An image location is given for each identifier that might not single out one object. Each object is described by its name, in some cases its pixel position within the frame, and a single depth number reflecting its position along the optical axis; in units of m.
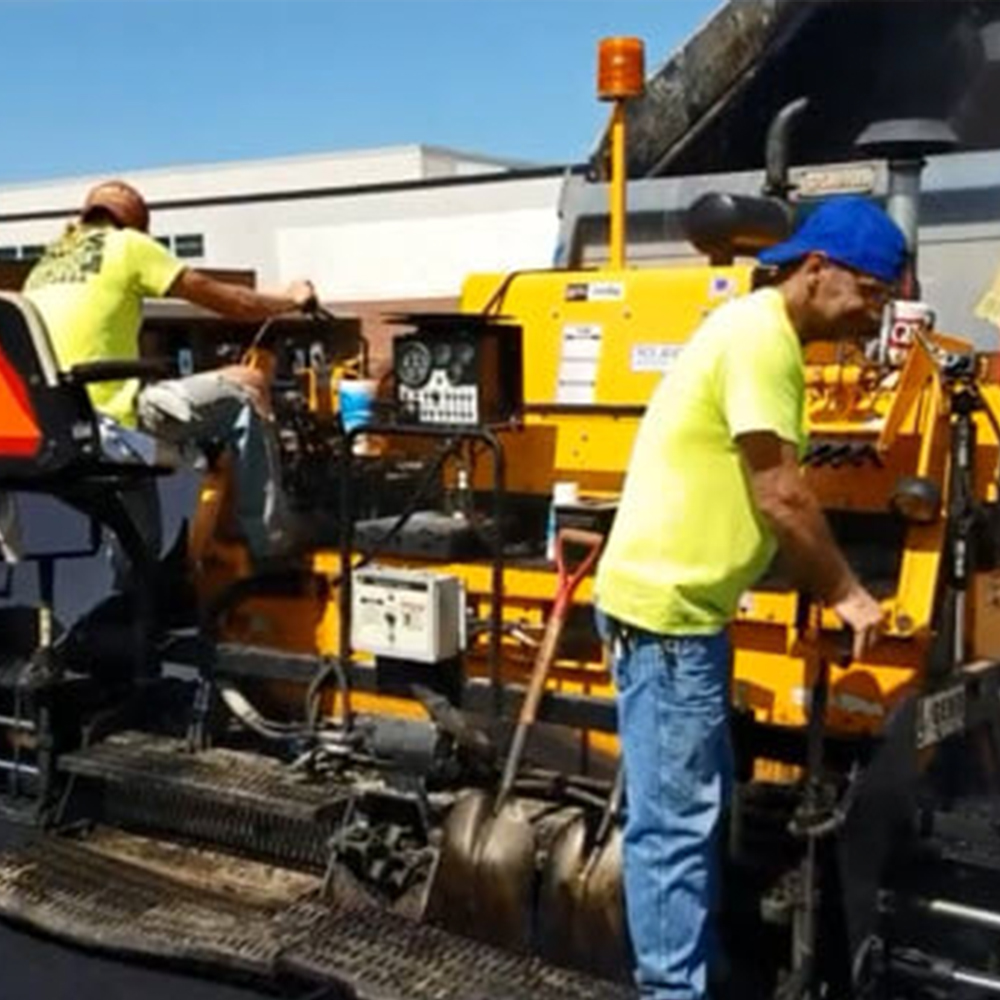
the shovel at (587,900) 3.35
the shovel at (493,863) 3.48
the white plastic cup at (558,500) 4.11
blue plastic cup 4.58
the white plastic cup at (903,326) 3.80
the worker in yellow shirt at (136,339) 4.55
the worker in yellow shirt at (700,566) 3.01
